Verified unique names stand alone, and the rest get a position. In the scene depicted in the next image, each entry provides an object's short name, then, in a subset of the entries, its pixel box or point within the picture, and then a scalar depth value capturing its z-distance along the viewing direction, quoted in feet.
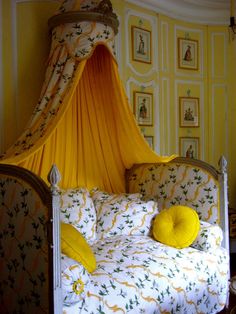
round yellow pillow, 8.59
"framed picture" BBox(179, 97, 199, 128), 13.37
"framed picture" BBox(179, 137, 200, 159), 13.37
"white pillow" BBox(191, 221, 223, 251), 8.57
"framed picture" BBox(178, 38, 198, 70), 13.32
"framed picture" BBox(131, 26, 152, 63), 12.03
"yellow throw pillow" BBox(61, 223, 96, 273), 6.41
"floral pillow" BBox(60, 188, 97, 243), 8.64
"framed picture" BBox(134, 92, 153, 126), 12.16
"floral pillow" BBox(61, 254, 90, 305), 5.80
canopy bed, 6.17
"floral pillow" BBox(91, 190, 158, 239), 9.29
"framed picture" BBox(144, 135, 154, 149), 12.49
